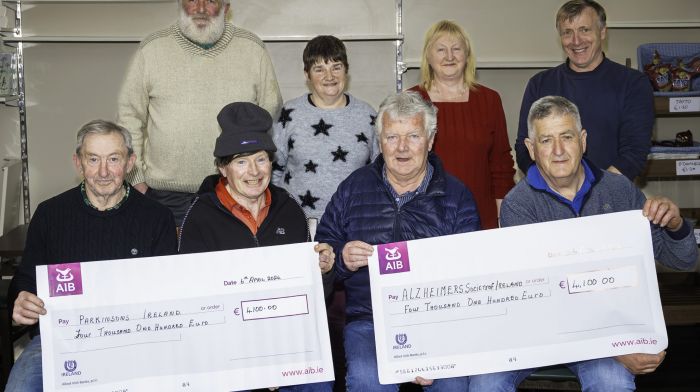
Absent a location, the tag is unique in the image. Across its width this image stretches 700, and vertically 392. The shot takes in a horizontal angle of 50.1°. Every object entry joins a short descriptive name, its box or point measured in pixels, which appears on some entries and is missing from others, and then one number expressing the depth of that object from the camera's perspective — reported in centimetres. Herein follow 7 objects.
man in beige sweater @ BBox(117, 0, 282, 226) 366
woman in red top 364
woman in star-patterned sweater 355
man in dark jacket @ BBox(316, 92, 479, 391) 289
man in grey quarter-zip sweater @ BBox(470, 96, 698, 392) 265
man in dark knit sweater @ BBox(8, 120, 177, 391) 285
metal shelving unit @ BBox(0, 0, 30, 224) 500
